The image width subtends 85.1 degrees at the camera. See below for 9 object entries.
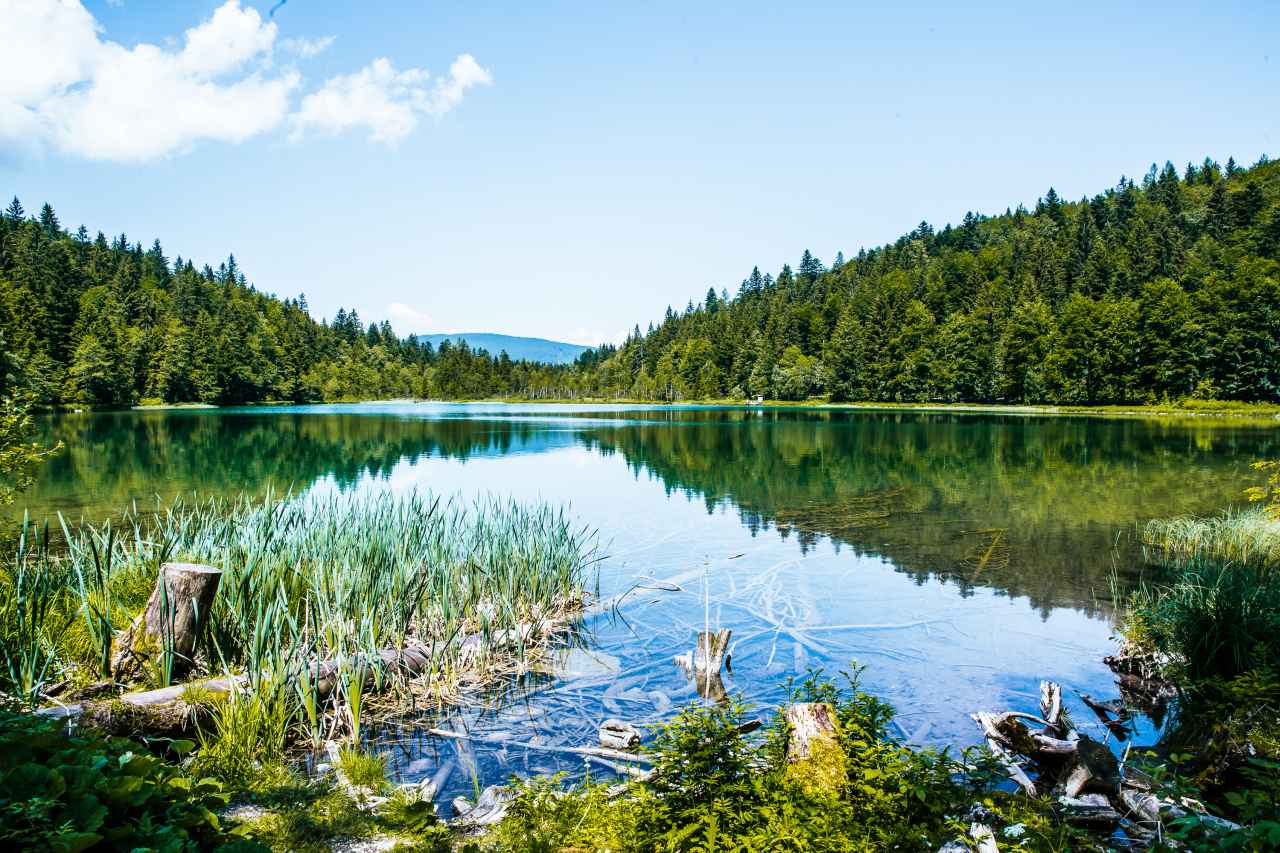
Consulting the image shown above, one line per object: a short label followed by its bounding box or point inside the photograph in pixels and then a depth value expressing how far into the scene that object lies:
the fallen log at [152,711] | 5.07
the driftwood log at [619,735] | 6.44
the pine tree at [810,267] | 180.88
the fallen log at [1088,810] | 4.93
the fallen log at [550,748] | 6.22
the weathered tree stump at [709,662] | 7.82
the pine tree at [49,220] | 150.62
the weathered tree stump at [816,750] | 4.54
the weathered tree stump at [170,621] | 6.23
